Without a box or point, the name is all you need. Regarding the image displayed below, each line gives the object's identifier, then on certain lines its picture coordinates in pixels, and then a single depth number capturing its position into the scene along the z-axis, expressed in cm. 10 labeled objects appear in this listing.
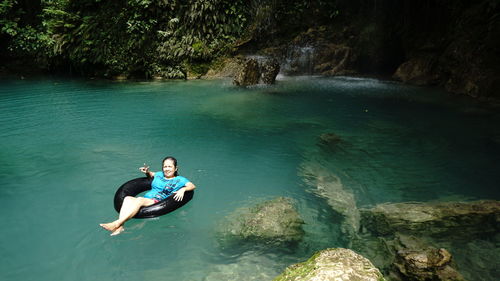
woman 450
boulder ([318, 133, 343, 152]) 702
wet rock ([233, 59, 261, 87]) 1407
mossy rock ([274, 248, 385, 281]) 236
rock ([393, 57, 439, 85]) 1378
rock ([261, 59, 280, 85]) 1437
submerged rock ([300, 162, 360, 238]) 441
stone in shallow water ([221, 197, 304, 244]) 405
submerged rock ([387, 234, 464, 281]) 302
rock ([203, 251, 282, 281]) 344
